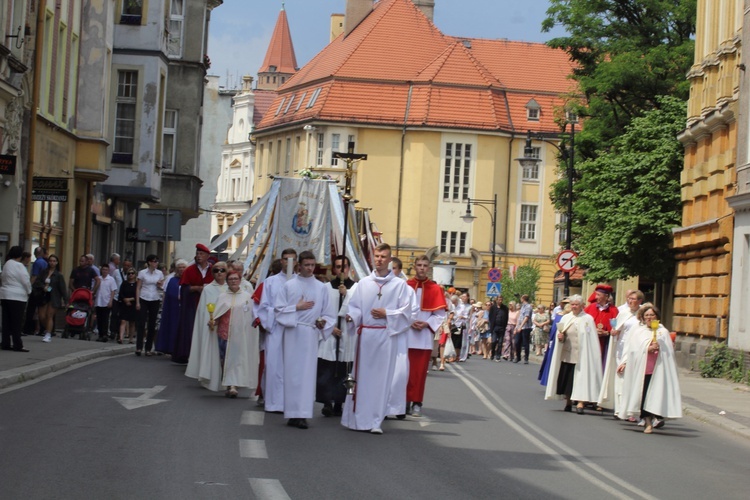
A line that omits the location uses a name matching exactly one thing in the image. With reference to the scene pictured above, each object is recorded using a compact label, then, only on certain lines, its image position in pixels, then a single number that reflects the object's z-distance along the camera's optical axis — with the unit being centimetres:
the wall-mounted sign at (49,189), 2811
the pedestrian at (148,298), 2788
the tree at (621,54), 4709
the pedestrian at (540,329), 4862
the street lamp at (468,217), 6575
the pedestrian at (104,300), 3098
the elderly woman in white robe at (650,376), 1858
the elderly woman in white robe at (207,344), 1953
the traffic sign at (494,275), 5448
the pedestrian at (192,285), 2358
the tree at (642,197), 4453
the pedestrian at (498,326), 4300
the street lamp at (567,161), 4294
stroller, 3030
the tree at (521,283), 7506
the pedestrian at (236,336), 1920
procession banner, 2944
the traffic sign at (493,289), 5244
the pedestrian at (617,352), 1958
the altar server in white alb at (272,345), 1636
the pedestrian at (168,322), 2594
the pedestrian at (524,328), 4144
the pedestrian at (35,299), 2911
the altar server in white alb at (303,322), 1608
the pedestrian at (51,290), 2877
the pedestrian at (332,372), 1716
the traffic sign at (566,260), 4262
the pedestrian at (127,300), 3108
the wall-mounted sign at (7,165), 2462
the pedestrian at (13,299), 2358
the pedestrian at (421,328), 1820
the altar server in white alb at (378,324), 1606
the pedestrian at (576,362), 2120
